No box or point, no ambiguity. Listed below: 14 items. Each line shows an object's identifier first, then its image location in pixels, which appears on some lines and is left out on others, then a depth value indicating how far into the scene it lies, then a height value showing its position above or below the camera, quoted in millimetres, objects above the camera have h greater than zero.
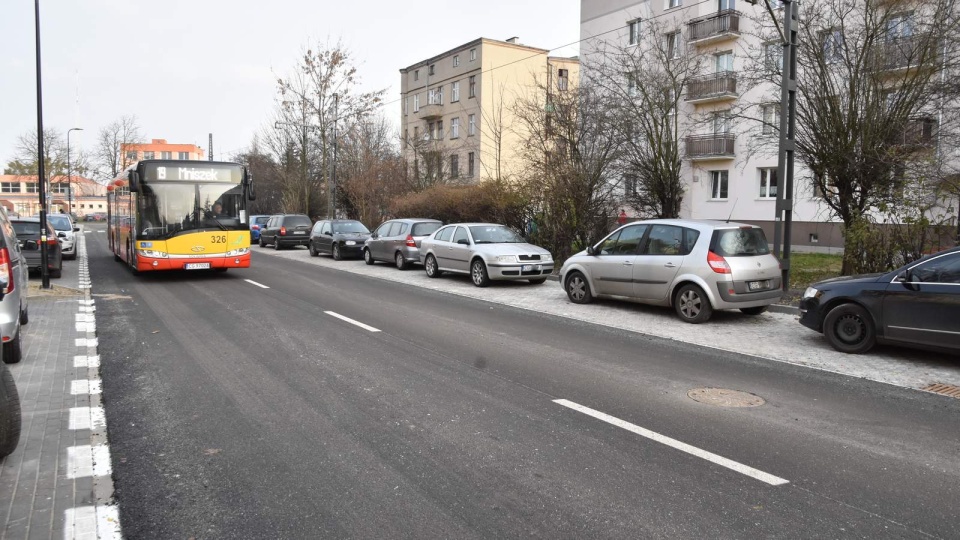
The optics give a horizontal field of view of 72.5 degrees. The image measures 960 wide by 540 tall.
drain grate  6461 -1515
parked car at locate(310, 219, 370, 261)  24562 -312
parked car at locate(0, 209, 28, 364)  6438 -729
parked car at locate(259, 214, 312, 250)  31750 -81
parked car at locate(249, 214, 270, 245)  37094 +234
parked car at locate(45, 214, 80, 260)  23062 -255
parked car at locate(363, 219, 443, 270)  20203 -318
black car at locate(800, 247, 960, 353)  7371 -838
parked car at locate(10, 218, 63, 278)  16203 -509
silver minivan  10227 -523
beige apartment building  49938 +11519
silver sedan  15227 -556
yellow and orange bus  15156 +304
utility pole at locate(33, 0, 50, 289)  14125 +559
